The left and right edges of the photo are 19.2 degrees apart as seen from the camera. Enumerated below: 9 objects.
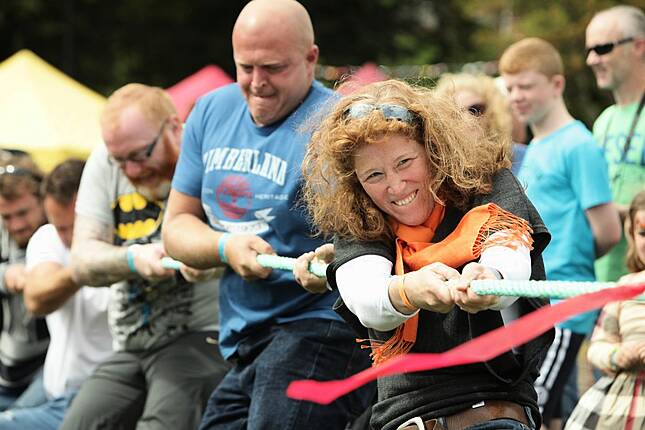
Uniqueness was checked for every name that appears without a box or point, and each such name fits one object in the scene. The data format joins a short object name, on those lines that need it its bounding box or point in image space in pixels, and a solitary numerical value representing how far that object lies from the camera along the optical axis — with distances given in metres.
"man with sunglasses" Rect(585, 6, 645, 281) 9.62
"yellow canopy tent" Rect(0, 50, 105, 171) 17.49
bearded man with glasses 8.09
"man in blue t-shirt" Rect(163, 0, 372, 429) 6.62
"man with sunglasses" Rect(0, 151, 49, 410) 10.88
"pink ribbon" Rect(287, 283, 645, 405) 4.24
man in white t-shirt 9.42
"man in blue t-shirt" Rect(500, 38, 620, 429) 9.04
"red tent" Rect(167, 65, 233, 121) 17.71
